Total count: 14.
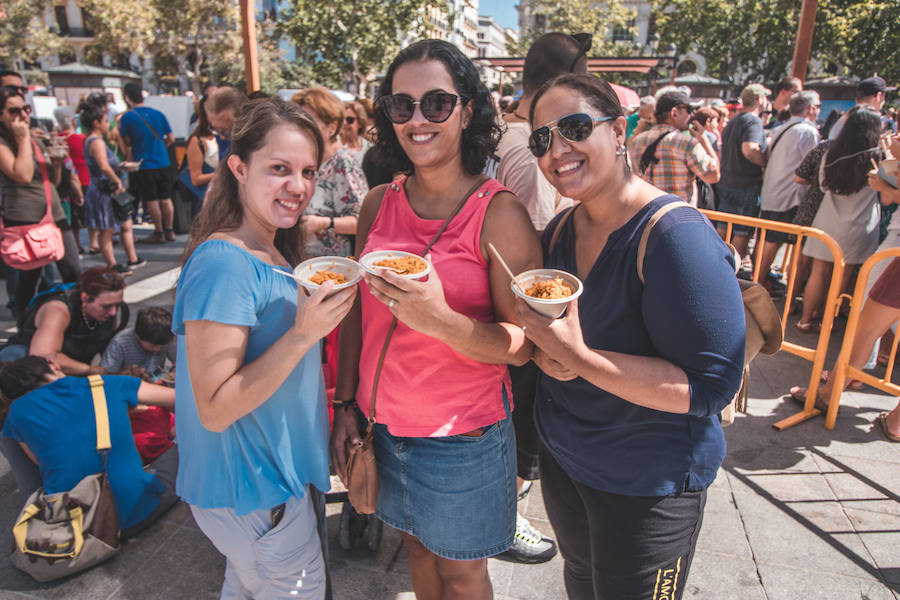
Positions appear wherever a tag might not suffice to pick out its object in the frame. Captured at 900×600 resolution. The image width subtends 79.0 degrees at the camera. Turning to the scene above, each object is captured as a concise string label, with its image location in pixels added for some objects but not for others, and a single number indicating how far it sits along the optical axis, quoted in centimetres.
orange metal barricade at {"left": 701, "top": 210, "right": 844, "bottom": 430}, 380
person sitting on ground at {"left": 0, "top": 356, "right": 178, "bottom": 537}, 272
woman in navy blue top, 130
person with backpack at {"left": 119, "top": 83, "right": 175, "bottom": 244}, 816
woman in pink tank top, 163
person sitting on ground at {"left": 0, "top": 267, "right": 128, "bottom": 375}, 379
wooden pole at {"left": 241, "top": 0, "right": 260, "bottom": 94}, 648
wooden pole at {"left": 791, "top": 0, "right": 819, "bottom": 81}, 739
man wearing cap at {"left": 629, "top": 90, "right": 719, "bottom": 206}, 526
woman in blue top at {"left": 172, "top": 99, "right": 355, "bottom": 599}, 148
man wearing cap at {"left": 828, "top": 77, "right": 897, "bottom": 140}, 604
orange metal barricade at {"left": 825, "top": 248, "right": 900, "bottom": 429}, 375
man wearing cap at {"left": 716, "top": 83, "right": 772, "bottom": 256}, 673
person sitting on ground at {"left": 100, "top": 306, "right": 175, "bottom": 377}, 381
